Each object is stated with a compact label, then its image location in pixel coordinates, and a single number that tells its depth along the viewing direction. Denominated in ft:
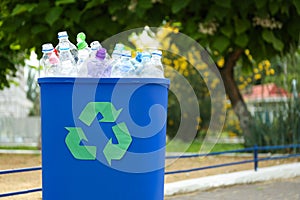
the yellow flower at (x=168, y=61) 83.44
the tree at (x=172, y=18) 40.22
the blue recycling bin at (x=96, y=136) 19.15
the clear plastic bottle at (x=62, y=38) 20.37
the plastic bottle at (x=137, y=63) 20.00
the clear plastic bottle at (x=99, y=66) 19.34
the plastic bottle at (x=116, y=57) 19.95
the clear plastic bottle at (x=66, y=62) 19.73
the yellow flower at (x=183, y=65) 86.56
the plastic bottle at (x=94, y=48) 19.74
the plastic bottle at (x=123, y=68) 19.62
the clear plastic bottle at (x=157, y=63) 20.30
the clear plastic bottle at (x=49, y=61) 19.77
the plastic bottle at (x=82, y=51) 19.68
